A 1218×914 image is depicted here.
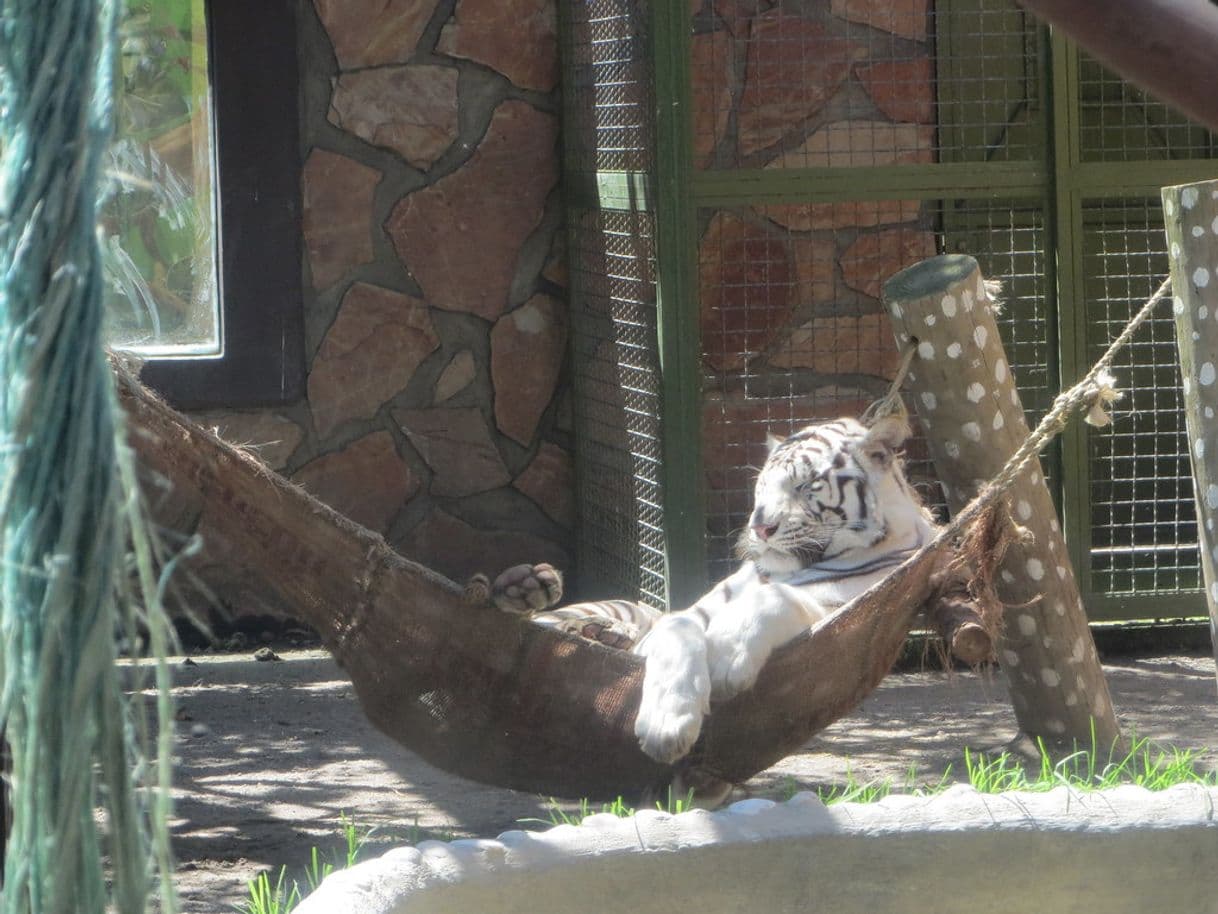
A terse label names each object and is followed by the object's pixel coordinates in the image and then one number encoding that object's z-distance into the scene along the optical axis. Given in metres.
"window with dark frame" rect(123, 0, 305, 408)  10.40
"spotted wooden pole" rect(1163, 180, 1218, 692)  4.79
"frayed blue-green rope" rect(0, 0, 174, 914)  1.83
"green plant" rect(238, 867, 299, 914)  5.18
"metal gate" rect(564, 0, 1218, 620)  9.91
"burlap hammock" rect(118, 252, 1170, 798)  6.05
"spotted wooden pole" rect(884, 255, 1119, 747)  7.09
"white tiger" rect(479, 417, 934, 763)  7.71
